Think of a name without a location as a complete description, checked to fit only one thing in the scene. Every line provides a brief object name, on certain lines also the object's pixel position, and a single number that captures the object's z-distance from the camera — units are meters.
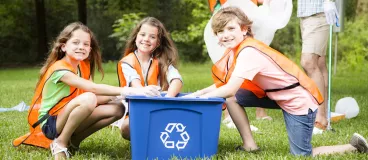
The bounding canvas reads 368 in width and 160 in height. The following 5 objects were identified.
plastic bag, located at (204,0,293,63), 4.55
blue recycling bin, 3.00
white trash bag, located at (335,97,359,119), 5.68
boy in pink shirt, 3.23
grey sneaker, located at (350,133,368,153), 3.49
